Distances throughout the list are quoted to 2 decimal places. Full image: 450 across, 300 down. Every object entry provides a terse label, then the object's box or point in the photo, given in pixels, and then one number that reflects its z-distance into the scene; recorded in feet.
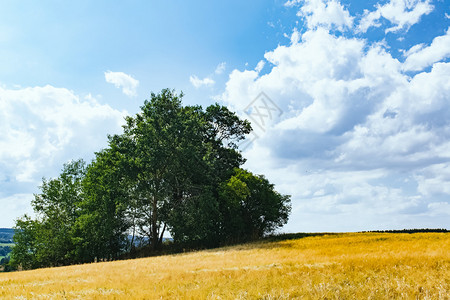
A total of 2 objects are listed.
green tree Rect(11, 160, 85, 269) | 146.63
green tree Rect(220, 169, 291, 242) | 122.11
